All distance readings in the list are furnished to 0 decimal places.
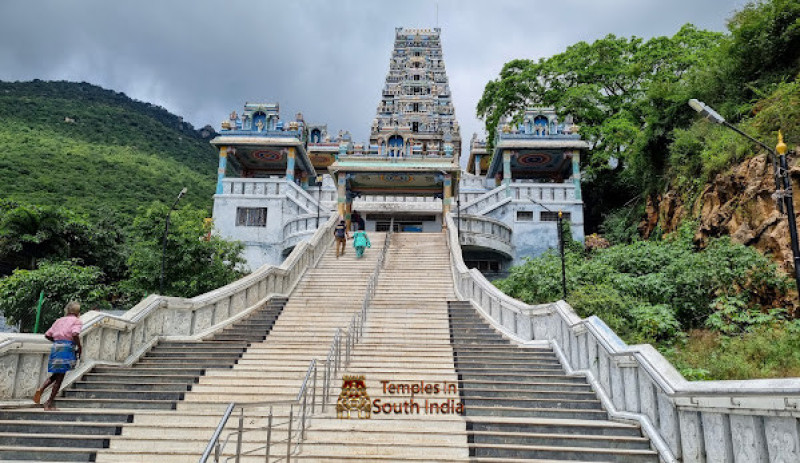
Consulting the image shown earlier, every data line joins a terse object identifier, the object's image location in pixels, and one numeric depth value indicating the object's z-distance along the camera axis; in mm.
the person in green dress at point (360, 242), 18625
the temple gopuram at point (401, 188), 25016
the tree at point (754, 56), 16125
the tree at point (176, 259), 17875
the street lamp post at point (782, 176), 8297
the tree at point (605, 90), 28250
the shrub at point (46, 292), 16297
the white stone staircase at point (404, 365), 6500
